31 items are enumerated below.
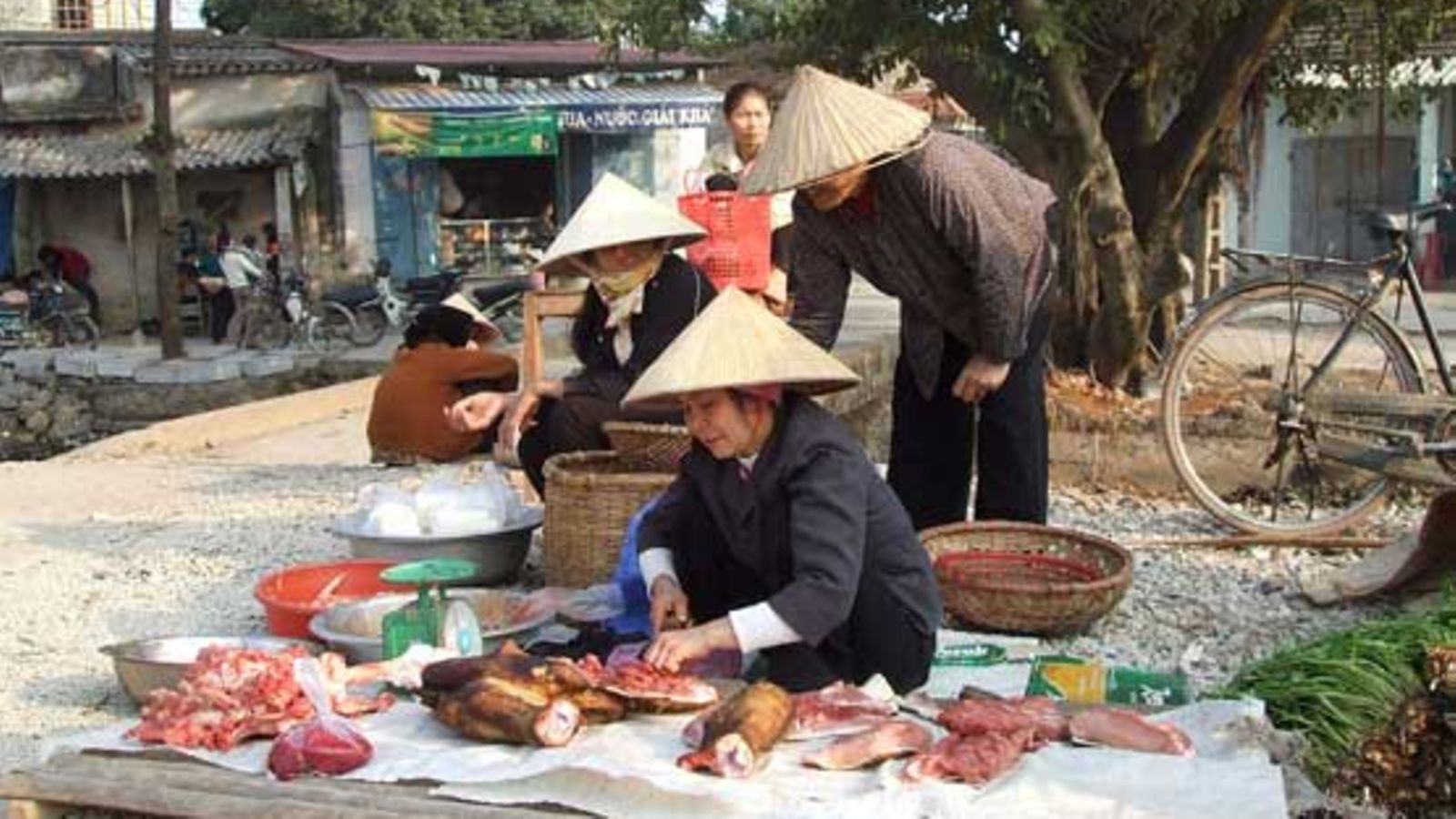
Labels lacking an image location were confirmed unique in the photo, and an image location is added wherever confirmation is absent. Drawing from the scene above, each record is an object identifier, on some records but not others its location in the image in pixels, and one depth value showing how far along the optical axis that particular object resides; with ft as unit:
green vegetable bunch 12.54
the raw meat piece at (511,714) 11.07
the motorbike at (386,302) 68.44
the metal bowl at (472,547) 18.29
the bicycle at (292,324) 68.28
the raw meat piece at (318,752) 10.82
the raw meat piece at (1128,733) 10.93
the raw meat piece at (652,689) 11.60
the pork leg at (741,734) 10.39
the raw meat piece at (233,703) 11.65
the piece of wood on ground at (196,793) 10.17
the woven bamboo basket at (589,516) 17.31
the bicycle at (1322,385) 20.47
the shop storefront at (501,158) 76.43
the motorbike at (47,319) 68.69
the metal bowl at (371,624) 14.96
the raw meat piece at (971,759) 10.41
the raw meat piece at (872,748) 10.70
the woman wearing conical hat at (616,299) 17.33
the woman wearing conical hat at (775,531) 12.06
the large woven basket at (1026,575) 16.40
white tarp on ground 9.93
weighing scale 13.96
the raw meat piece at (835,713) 11.24
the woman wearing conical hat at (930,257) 14.57
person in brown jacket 24.02
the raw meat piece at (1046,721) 11.21
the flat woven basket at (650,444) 18.03
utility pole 62.08
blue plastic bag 14.74
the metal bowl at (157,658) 15.20
